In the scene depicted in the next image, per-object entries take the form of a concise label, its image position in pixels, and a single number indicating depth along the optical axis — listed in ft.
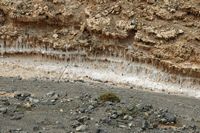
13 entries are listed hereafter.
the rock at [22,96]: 73.14
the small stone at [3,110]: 64.25
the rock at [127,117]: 65.72
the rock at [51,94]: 77.12
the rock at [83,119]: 63.00
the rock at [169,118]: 69.33
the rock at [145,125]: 63.84
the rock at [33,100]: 70.86
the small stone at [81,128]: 60.06
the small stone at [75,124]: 61.10
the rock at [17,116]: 62.80
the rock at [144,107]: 70.38
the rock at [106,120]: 63.77
